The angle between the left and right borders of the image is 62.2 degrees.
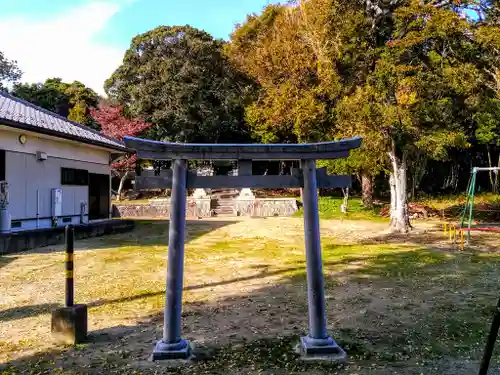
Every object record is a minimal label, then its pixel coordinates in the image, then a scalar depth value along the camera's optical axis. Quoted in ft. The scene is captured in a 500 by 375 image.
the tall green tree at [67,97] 107.04
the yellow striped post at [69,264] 16.39
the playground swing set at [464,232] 41.55
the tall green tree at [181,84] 91.20
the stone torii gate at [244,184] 14.97
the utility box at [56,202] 44.52
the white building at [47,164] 39.04
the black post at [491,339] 8.41
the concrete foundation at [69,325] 15.87
